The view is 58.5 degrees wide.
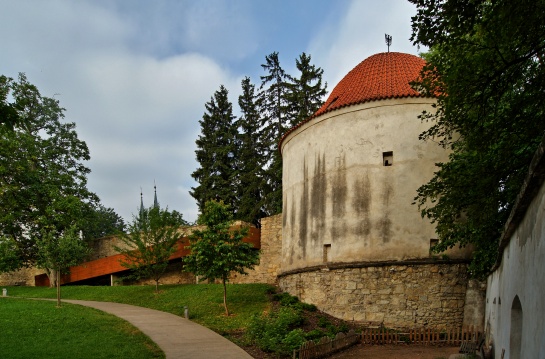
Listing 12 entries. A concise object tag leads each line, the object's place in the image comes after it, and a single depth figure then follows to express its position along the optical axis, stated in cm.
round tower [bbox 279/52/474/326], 1677
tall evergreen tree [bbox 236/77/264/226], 3388
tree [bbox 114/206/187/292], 2414
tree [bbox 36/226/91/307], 2073
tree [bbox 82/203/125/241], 3201
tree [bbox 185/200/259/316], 1847
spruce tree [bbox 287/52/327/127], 3409
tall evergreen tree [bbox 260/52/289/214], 3306
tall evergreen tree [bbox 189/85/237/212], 3662
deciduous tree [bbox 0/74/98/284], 2847
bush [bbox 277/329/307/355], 1273
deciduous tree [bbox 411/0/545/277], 697
